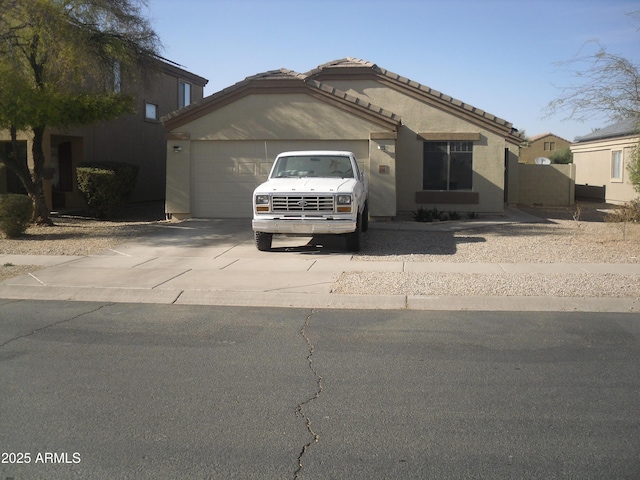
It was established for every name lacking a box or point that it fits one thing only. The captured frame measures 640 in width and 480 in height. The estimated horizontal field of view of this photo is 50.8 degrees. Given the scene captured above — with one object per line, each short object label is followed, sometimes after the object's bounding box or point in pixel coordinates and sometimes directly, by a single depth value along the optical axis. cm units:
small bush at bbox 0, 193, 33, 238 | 1495
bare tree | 1508
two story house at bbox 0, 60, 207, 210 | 2141
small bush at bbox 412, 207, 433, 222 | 1952
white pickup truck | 1273
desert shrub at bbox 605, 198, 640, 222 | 1903
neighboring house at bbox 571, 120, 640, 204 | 2828
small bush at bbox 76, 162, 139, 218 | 1955
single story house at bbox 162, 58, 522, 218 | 1856
